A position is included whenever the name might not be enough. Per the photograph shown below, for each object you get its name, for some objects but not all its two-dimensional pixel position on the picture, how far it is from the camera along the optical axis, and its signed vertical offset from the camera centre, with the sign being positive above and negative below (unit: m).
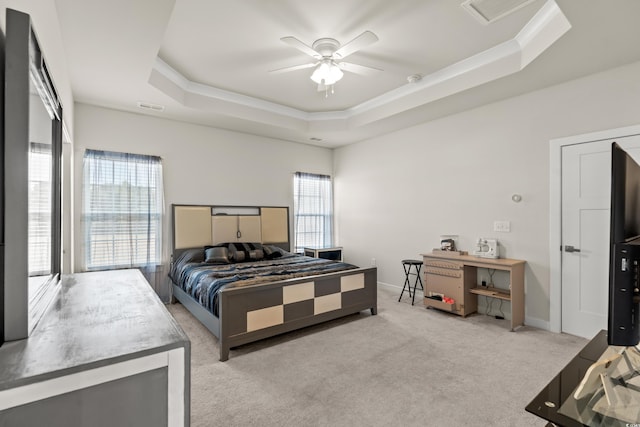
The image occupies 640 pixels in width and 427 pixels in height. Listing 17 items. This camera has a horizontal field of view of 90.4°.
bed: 3.04 -0.74
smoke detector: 3.86 +1.65
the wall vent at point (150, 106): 4.09 +1.36
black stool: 4.68 -0.94
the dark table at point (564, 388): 0.91 -0.58
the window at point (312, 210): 6.11 +0.02
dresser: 0.79 -0.44
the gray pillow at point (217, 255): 4.41 -0.63
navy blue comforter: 3.23 -0.72
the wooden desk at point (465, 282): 3.61 -0.89
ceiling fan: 2.93 +1.50
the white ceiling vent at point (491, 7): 2.46 +1.64
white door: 3.19 -0.23
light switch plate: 3.94 -0.18
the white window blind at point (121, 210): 4.13 +0.00
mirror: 1.16 +0.08
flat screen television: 0.98 -0.17
